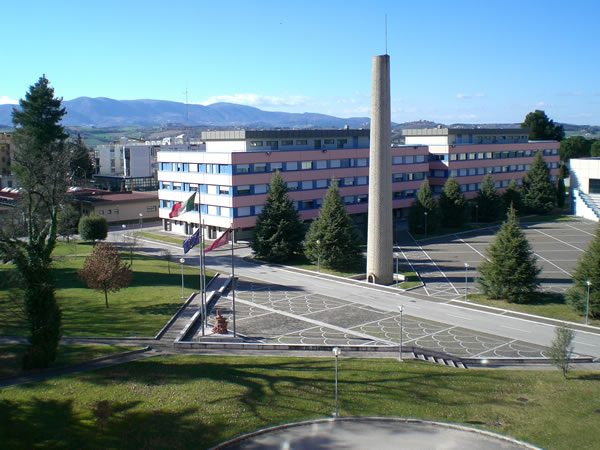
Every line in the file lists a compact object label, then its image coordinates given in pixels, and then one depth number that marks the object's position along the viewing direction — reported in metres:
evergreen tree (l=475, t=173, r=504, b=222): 70.62
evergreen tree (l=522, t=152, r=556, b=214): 76.19
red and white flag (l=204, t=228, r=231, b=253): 26.70
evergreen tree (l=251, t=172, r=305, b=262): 48.09
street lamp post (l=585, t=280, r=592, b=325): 31.79
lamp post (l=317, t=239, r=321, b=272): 45.50
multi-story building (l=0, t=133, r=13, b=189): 107.06
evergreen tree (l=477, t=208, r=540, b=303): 36.00
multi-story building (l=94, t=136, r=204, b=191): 94.25
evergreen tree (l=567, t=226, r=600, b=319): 32.22
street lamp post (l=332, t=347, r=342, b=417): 18.77
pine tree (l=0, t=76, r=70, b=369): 22.02
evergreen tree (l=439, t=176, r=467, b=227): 66.50
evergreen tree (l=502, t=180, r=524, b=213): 74.94
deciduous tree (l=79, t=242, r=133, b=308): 31.33
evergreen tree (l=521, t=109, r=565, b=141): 110.94
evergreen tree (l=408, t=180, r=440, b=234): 62.91
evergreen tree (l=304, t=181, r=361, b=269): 45.53
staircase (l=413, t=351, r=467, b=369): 25.36
